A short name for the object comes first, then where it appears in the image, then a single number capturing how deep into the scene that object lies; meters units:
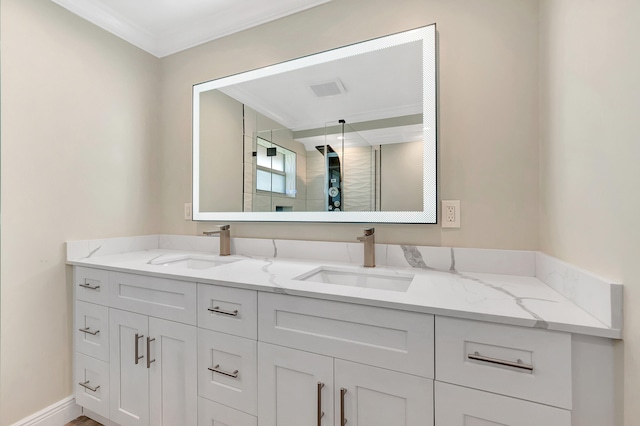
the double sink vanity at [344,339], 0.78
